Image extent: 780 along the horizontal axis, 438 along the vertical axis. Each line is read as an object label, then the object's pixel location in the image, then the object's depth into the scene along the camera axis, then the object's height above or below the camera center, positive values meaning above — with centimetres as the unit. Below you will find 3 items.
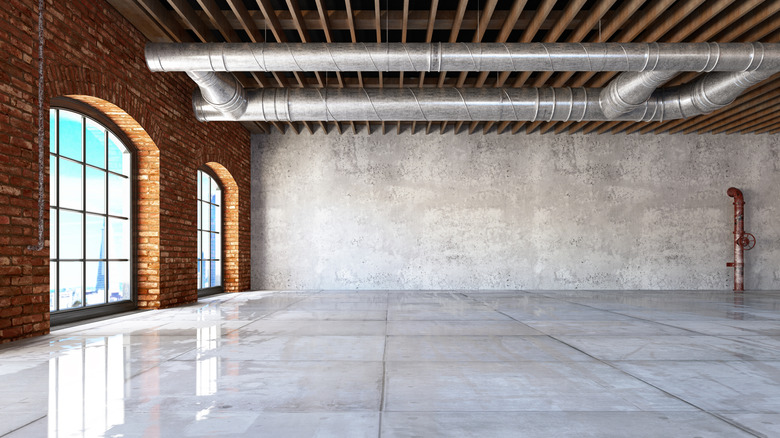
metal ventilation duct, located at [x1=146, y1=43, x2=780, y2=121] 642 +213
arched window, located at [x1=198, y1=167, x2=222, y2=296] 1018 -4
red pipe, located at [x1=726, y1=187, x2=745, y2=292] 1156 -13
